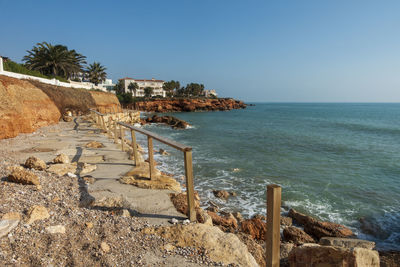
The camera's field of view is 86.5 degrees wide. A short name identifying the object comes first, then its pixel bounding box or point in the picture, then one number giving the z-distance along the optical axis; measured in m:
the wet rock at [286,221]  6.31
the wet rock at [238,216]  6.19
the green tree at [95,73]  63.25
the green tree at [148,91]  89.50
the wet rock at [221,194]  7.91
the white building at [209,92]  153.88
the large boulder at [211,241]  2.50
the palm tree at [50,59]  35.47
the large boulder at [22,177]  3.71
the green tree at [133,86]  88.75
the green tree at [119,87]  84.28
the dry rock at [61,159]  5.32
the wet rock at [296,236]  5.27
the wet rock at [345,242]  4.40
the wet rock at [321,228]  5.88
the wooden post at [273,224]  1.91
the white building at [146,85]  93.96
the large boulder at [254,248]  3.43
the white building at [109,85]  87.62
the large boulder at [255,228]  4.81
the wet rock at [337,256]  2.45
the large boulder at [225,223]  4.66
